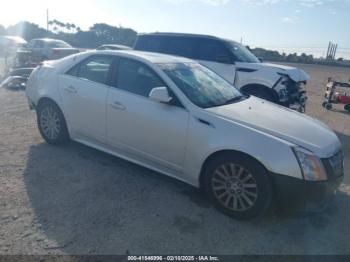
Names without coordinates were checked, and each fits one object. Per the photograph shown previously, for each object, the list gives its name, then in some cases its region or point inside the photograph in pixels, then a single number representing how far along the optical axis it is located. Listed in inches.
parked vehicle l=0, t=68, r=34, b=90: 419.2
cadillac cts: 128.3
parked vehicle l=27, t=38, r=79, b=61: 641.6
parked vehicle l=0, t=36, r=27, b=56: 994.7
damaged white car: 297.6
